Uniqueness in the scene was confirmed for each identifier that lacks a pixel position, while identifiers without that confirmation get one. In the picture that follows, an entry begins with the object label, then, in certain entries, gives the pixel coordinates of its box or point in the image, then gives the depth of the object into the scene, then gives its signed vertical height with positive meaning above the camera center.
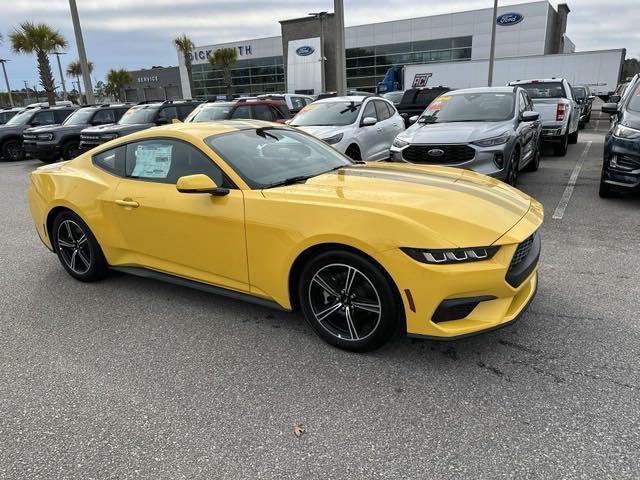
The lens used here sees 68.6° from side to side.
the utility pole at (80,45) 18.62 +1.79
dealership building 41.72 +3.21
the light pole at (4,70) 46.53 +2.26
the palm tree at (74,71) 65.00 +2.80
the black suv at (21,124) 16.48 -1.04
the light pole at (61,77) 46.41 +1.48
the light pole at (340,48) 13.38 +0.94
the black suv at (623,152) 6.37 -1.07
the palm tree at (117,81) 60.31 +1.17
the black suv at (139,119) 12.41 -0.86
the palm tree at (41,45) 28.41 +2.88
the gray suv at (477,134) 6.93 -0.85
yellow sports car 2.74 -0.93
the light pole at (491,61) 24.14 +0.73
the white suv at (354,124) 8.46 -0.79
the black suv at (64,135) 13.98 -1.20
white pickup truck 11.23 -0.79
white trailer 25.48 +0.25
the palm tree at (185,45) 49.09 +4.22
